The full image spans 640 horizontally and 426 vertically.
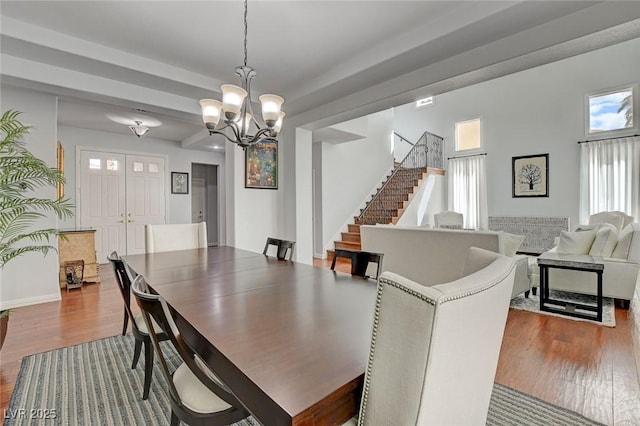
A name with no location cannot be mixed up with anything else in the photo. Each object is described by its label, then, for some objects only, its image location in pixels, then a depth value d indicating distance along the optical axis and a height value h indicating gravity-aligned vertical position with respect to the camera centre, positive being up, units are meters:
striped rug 1.62 -1.12
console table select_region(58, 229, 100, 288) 4.31 -0.61
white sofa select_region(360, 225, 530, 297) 3.21 -0.47
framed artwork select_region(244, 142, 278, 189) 4.57 +0.68
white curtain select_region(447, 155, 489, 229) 7.82 +0.52
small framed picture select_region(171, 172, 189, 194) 6.90 +0.63
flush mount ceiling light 5.14 +1.40
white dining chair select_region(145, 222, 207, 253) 2.94 -0.28
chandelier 2.15 +0.76
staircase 6.73 +0.50
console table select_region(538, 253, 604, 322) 2.93 -0.72
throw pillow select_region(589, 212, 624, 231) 5.41 -0.18
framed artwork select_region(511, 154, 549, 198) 6.96 +0.79
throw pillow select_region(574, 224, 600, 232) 4.34 -0.28
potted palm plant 2.13 +0.24
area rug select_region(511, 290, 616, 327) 2.97 -1.08
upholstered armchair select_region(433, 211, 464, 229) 6.96 -0.23
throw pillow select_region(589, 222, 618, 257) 3.44 -0.38
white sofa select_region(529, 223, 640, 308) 3.18 -0.72
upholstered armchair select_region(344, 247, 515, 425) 0.63 -0.31
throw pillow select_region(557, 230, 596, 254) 3.57 -0.39
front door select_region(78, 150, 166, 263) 5.77 +0.26
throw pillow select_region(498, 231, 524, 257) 3.12 -0.37
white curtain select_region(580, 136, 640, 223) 5.84 +0.64
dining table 0.74 -0.42
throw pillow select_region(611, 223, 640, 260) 3.26 -0.38
